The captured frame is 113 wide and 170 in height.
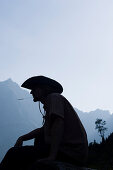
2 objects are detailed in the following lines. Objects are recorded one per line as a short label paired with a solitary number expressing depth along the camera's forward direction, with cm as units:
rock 241
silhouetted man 260
